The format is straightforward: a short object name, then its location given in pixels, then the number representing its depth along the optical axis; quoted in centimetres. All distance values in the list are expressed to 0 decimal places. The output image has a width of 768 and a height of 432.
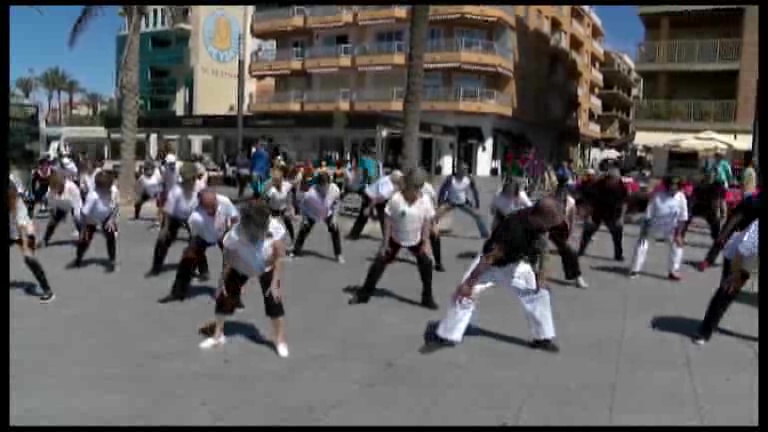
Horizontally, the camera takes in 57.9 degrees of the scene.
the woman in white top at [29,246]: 516
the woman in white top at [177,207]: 446
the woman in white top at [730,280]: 443
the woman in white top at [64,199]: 541
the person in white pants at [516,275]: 426
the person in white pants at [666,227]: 598
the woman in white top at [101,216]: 515
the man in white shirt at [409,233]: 582
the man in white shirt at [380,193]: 560
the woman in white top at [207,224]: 479
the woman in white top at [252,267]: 408
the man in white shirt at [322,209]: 475
